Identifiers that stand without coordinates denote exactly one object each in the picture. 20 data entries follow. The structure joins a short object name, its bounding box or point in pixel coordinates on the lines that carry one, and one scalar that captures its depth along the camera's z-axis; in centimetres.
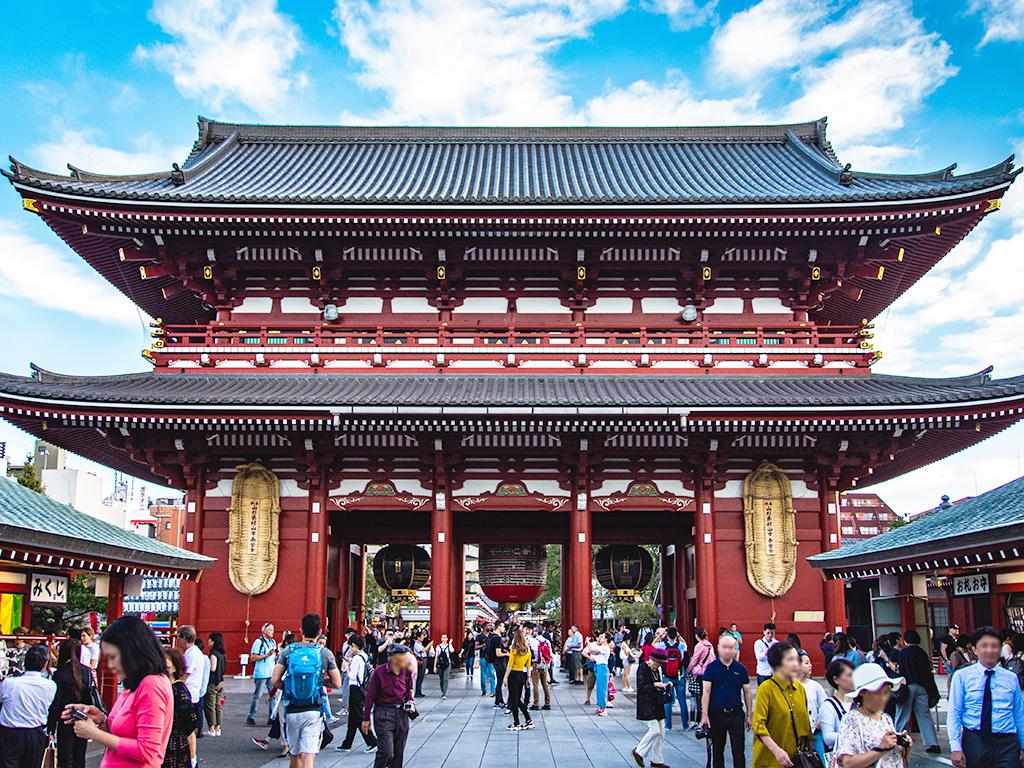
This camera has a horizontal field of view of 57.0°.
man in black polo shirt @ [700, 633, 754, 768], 1113
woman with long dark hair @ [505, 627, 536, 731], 1669
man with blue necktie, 909
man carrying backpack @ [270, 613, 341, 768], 1062
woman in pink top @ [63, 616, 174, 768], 573
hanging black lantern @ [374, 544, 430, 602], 2752
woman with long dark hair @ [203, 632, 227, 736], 1630
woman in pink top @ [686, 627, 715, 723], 1526
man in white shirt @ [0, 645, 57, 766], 974
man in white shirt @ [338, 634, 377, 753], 1544
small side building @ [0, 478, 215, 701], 1303
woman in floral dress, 688
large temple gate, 2252
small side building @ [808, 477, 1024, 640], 1272
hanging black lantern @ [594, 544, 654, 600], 2702
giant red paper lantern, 2825
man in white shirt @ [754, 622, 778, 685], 1614
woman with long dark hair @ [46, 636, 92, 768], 1067
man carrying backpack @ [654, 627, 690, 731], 1659
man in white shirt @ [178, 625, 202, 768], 1341
